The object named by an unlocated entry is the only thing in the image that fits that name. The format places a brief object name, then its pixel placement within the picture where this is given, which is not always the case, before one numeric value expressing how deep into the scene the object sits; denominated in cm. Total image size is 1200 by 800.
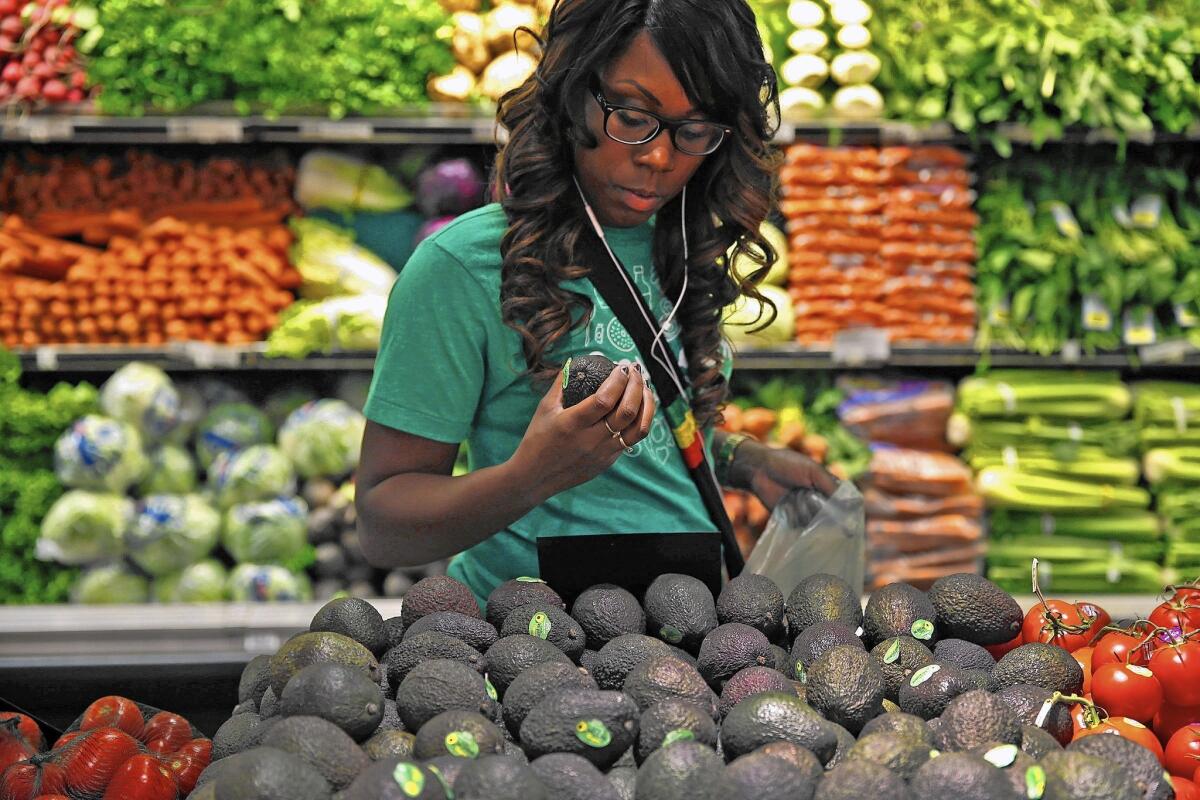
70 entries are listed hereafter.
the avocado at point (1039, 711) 117
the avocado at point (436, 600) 140
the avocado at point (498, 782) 91
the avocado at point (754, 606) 141
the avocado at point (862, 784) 92
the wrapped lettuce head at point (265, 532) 372
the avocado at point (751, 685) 119
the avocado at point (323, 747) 100
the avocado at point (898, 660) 127
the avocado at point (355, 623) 133
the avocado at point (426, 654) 124
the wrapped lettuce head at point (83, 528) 361
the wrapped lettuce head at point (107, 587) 367
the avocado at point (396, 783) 89
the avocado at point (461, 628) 131
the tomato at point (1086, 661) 141
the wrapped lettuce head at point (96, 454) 364
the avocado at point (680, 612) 138
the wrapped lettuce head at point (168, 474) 380
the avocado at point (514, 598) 140
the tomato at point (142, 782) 117
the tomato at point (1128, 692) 126
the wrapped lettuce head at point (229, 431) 385
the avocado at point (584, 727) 105
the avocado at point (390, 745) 107
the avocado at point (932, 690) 118
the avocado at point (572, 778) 97
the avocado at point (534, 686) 113
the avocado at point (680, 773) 95
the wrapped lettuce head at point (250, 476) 379
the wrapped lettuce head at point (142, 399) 370
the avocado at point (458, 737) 102
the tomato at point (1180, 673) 128
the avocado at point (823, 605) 141
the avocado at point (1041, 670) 127
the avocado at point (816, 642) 128
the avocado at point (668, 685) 116
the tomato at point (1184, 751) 119
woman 151
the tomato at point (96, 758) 125
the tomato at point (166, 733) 144
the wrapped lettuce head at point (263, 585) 369
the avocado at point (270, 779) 92
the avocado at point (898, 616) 140
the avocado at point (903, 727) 108
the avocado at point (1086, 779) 96
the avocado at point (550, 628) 132
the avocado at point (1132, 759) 102
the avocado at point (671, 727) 107
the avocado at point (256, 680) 125
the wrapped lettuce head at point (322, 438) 383
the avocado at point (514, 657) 122
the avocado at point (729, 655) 129
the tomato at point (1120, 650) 136
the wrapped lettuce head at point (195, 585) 370
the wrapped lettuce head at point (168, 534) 368
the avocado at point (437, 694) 111
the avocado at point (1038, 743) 108
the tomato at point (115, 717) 147
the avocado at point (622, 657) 126
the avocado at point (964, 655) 132
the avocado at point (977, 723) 108
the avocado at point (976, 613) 143
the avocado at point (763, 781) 93
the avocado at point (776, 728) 106
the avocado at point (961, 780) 93
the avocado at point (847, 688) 116
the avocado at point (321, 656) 121
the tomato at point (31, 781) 125
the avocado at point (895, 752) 101
